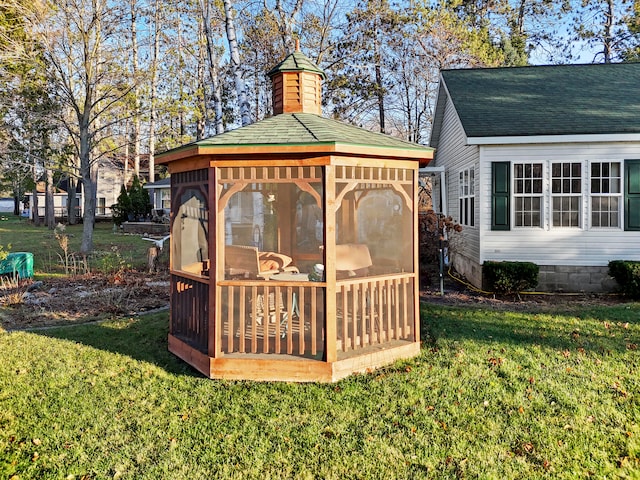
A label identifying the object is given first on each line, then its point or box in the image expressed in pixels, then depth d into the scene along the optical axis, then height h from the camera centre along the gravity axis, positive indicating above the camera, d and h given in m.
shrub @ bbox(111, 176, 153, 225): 26.12 +1.45
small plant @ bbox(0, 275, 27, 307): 8.45 -1.16
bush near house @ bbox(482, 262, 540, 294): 9.37 -1.00
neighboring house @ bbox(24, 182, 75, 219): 38.81 +3.14
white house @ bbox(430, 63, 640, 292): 9.53 +0.78
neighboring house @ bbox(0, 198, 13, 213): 69.64 +4.32
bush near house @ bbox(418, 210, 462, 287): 10.48 -0.33
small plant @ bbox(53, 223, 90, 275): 11.23 -0.90
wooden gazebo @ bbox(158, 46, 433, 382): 4.92 -0.43
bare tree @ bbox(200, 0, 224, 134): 12.73 +4.71
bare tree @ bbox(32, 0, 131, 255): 13.47 +5.20
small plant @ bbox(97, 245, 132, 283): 10.83 -0.92
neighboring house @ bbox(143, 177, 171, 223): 26.50 +2.08
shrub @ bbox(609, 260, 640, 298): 8.91 -0.98
